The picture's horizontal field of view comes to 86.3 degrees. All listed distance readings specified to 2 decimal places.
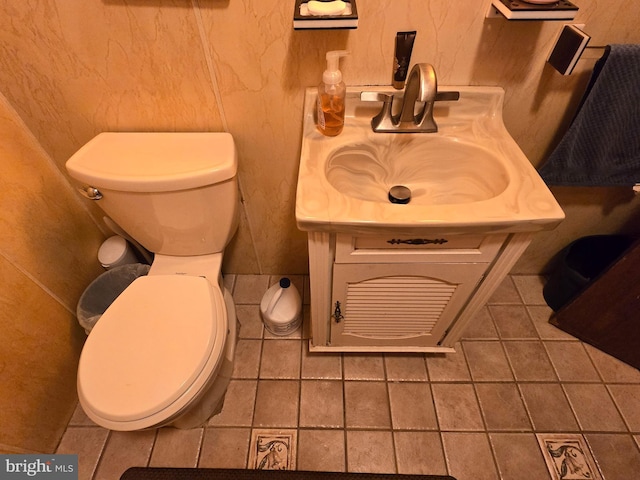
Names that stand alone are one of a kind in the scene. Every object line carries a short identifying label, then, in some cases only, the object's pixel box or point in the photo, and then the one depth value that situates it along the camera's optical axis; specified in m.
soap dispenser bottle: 0.77
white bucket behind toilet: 1.20
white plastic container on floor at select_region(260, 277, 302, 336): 1.29
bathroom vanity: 0.68
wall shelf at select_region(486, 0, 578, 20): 0.67
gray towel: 0.78
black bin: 1.27
